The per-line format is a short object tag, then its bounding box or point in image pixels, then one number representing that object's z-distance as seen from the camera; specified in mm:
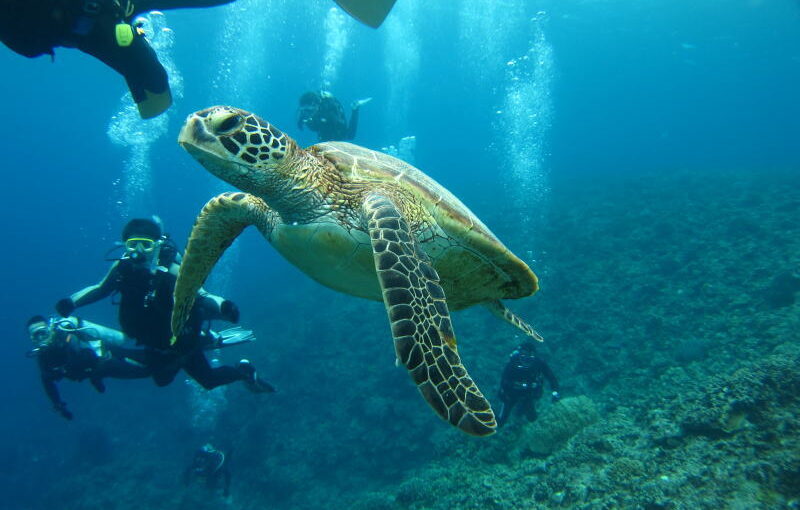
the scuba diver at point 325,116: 10875
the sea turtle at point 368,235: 1715
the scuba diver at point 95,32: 2668
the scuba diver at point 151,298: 4547
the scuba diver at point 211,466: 8859
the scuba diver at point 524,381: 6211
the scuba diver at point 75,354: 5070
